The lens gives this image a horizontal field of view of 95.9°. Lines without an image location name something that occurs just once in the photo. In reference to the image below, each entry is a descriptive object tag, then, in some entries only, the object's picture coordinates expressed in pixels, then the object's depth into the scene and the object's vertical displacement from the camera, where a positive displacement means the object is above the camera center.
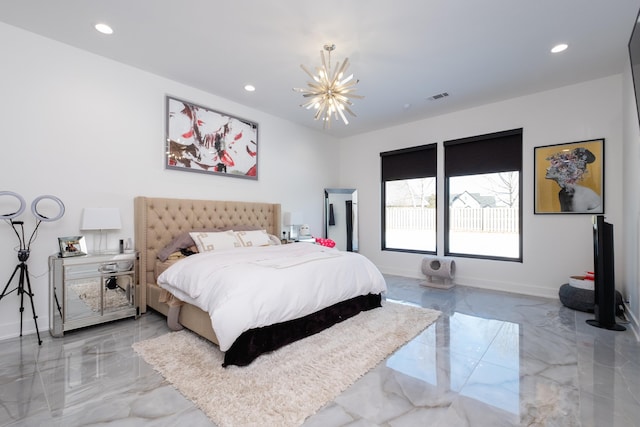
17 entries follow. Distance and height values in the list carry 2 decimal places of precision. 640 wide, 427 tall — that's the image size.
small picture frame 2.94 -0.34
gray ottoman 3.49 -1.06
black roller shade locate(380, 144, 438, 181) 5.46 +0.99
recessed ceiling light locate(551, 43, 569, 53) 3.09 +1.79
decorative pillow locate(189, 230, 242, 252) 3.65 -0.36
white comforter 2.24 -0.65
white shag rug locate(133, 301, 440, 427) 1.76 -1.20
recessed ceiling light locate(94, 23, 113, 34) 2.82 +1.83
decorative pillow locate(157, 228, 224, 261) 3.58 -0.41
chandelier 2.87 +1.25
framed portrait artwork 3.86 +0.48
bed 2.42 -0.68
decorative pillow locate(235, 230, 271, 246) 4.05 -0.36
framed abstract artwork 3.96 +1.08
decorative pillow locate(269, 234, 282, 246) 4.55 -0.44
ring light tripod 2.70 -0.33
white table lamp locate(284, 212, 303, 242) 5.25 -0.17
